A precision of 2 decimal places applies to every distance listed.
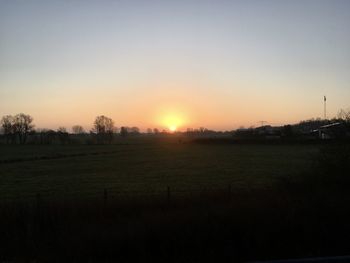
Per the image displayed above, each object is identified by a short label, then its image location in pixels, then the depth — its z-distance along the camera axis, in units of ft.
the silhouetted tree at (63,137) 602.85
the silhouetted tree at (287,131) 472.65
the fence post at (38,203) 47.60
